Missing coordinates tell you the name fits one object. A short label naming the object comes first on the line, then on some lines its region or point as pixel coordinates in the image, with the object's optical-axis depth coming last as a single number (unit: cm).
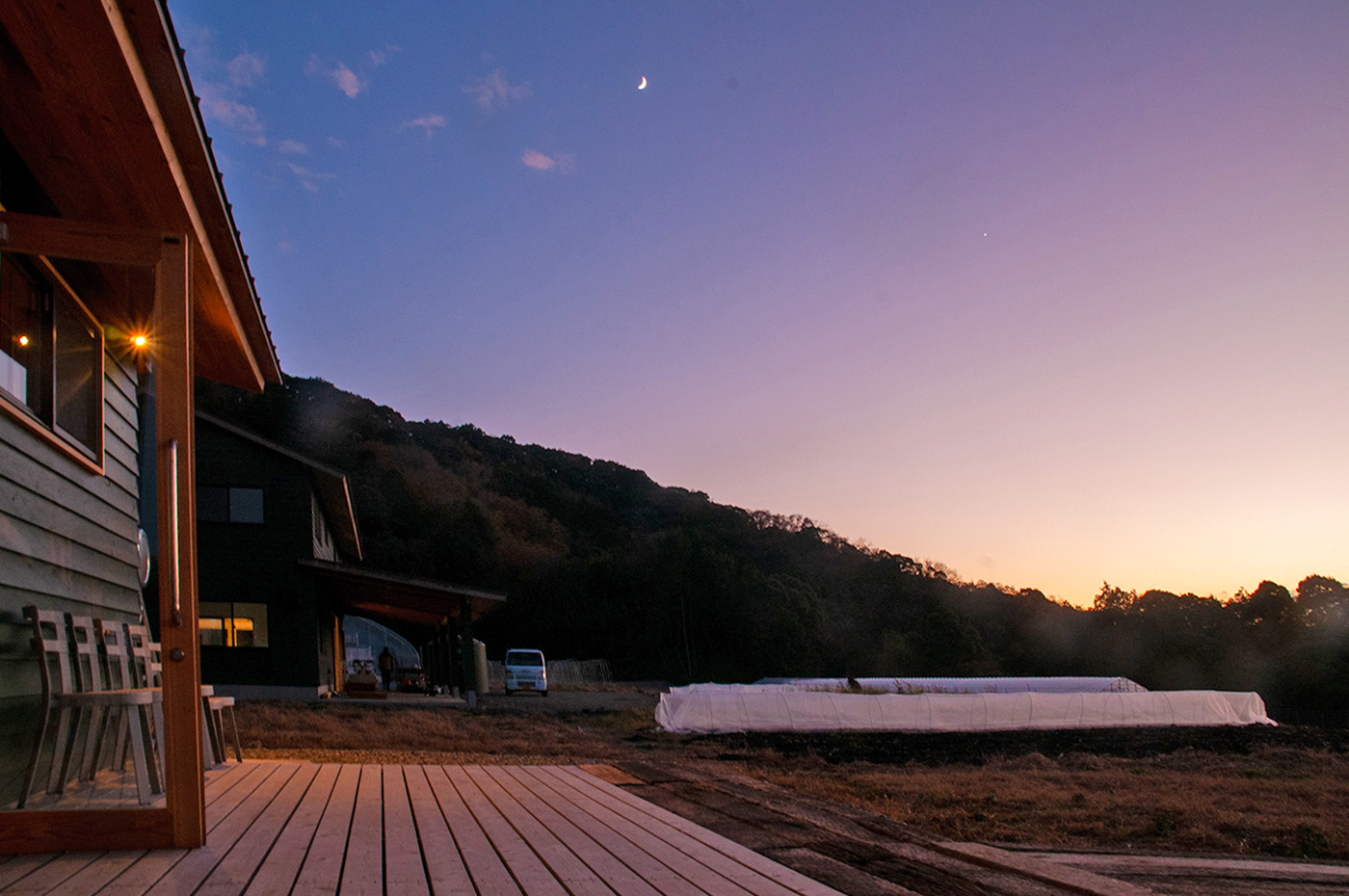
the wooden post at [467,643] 1728
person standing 2591
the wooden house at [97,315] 271
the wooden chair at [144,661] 476
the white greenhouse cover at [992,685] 2444
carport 1646
